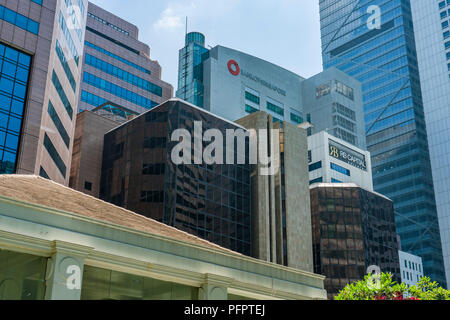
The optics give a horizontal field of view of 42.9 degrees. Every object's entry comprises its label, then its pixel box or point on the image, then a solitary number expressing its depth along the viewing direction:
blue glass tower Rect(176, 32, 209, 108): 139.25
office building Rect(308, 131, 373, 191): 121.00
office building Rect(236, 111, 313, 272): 80.75
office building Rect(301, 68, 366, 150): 158.50
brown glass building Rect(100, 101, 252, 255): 71.38
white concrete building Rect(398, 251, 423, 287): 155.75
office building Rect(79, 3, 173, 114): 119.62
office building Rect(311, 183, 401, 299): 98.19
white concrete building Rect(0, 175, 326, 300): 21.52
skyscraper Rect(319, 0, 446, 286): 186.12
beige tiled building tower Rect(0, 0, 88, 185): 62.72
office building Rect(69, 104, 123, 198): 83.50
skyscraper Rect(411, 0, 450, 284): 190.62
